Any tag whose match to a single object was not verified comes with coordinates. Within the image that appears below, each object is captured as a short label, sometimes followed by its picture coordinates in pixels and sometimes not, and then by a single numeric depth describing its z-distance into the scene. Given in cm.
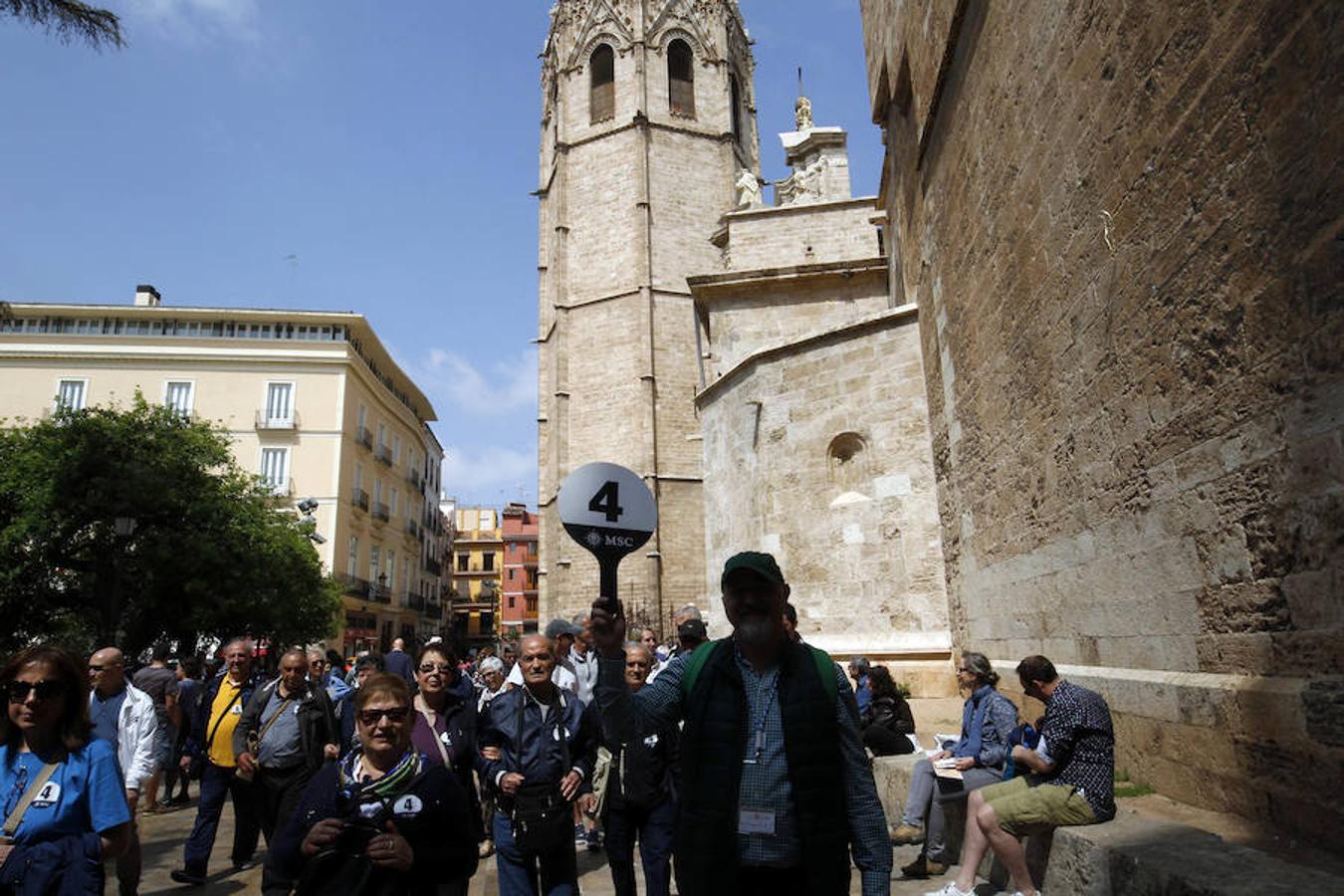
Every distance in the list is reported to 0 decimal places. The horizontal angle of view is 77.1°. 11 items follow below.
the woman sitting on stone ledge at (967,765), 509
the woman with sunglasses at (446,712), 388
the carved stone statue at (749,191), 2281
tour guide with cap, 224
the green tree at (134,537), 1736
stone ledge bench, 269
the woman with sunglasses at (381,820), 223
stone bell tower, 2831
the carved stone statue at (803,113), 2325
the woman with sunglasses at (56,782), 248
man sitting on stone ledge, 383
